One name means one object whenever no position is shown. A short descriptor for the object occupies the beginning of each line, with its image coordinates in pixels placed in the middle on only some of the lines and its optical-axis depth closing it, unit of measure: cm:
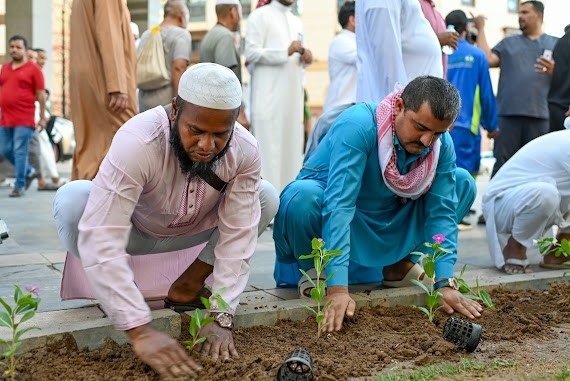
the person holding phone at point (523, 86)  734
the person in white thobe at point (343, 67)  657
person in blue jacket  732
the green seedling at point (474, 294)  372
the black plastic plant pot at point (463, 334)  326
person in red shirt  934
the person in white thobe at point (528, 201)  484
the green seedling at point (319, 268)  340
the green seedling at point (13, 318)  272
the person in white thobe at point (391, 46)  492
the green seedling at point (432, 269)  366
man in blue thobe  359
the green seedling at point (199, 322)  300
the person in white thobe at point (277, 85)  680
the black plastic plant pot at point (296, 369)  274
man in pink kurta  290
